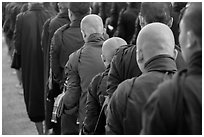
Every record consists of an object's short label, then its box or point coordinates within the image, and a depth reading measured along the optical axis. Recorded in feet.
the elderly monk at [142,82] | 6.65
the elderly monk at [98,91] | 9.16
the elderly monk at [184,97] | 5.27
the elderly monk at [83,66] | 10.70
